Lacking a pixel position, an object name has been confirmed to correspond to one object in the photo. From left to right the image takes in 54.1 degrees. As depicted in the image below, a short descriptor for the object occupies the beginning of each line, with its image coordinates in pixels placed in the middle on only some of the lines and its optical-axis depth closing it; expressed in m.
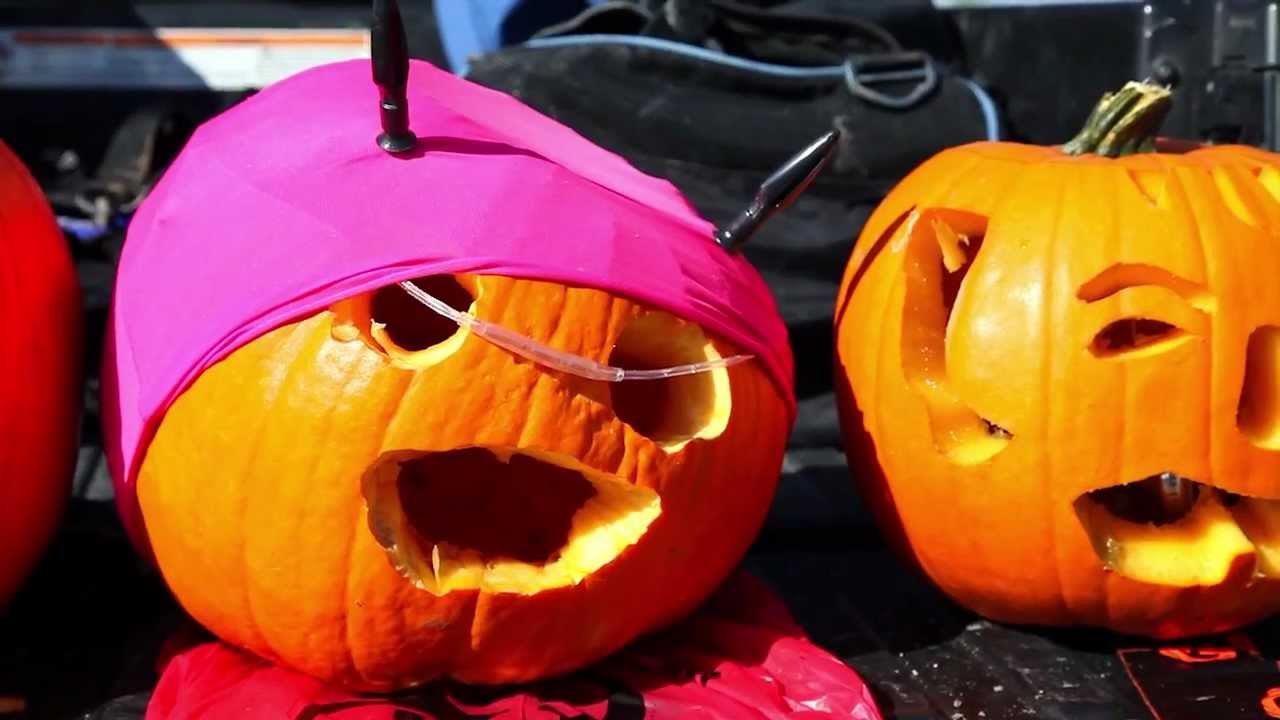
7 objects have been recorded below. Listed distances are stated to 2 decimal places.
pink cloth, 1.12
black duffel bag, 1.94
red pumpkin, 1.23
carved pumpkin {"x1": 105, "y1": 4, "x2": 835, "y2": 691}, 1.11
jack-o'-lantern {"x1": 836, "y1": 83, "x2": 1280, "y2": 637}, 1.27
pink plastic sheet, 1.21
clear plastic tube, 1.10
